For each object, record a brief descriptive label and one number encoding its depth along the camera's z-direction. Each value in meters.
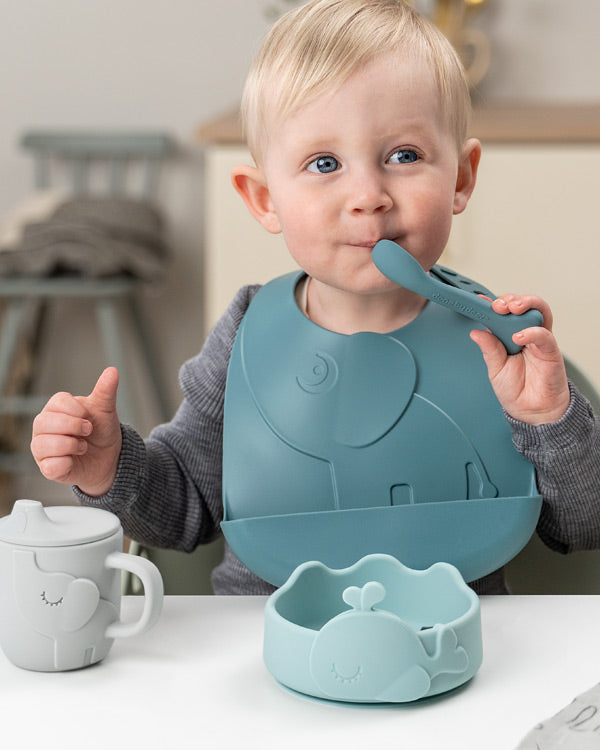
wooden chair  3.39
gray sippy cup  1.05
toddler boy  1.21
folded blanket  3.11
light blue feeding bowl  1.01
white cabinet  2.79
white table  0.99
